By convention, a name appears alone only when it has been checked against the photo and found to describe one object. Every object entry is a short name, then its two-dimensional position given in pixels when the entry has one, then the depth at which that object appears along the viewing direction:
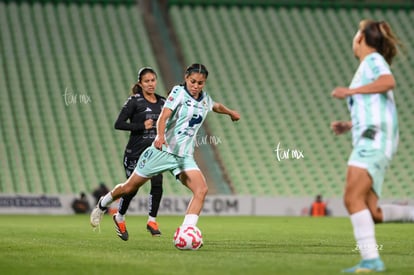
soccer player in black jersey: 23.52
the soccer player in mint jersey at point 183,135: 19.69
